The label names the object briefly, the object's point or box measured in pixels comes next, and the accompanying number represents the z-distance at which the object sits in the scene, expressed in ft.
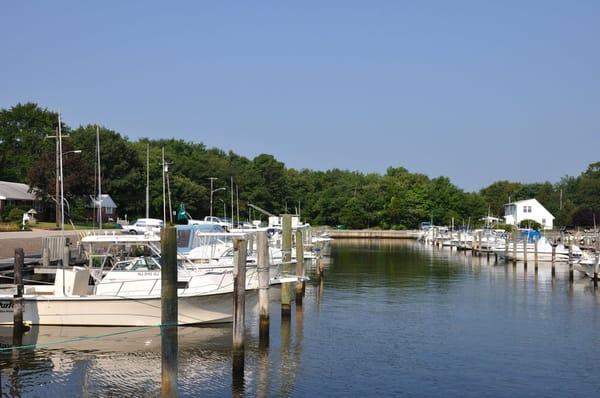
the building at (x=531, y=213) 430.20
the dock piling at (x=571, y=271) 160.27
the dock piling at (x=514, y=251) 211.80
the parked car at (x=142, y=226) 205.02
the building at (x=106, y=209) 310.65
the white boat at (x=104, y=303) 90.53
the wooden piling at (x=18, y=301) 87.30
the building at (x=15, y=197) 274.57
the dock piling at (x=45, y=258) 131.44
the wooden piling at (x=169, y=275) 63.21
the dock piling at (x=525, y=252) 204.40
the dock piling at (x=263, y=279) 79.78
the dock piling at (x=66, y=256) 131.54
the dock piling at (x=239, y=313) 68.33
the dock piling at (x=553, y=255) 176.52
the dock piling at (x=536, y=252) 193.06
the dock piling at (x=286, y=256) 102.78
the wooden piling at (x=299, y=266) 113.60
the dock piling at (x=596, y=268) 153.17
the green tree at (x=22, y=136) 343.05
